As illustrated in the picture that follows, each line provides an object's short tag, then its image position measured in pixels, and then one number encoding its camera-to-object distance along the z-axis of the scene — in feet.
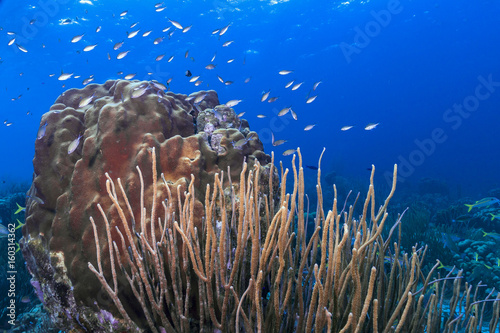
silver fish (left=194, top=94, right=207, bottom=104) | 15.11
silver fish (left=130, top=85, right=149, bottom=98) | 10.78
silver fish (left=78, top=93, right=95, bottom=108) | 12.23
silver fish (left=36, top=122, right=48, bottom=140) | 10.72
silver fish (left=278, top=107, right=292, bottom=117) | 20.02
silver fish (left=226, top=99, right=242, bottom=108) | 17.41
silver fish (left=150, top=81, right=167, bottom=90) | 12.99
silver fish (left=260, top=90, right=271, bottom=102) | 22.40
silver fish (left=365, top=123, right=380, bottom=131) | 19.20
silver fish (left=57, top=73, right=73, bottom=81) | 22.74
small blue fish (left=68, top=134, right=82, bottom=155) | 9.76
